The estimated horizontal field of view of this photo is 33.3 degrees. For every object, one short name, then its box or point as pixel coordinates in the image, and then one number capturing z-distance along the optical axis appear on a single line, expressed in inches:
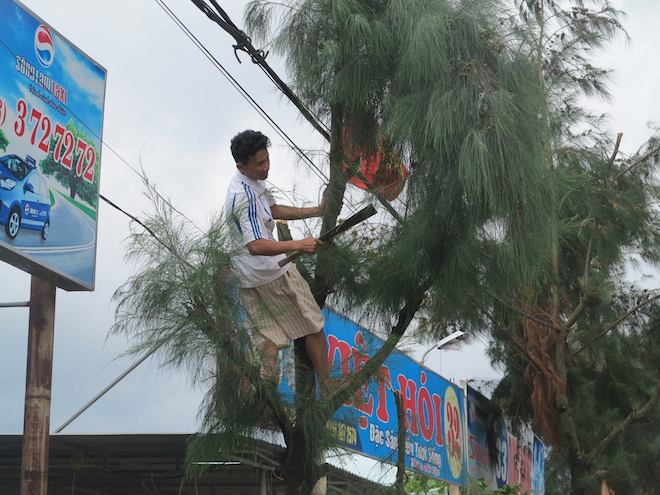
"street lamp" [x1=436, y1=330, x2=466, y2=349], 367.2
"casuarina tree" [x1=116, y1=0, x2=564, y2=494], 158.2
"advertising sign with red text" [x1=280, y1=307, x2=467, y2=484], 179.0
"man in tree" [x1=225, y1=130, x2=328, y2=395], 165.5
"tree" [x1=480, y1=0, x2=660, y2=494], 431.2
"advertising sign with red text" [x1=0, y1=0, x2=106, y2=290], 281.1
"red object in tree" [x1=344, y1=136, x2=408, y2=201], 177.3
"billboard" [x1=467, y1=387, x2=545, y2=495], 501.0
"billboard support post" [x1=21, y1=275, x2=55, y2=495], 256.8
